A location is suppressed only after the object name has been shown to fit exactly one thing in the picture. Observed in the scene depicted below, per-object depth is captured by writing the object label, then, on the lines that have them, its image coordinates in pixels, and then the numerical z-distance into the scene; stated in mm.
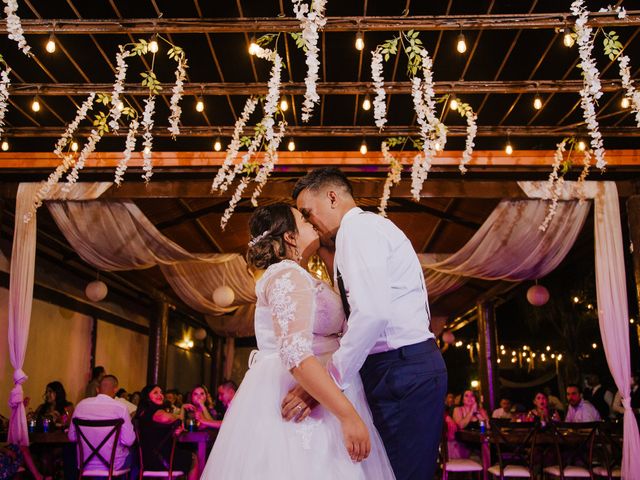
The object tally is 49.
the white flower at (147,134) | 5812
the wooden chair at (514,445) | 6156
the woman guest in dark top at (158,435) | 5871
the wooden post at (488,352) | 12422
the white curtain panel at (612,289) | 5926
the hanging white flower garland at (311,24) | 4152
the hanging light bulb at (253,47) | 4625
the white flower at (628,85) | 4914
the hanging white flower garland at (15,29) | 4349
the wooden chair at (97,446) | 5293
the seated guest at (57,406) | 7809
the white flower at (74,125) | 5712
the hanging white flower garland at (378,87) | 5031
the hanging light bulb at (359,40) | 4508
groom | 1942
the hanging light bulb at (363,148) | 6738
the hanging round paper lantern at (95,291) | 9148
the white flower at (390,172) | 6918
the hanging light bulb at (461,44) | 4543
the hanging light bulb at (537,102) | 5738
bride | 1955
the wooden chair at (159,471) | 5820
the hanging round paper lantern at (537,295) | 8961
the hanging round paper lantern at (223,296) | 8453
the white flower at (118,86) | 4944
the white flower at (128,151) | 6339
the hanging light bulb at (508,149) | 6749
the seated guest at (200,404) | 7814
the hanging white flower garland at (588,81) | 4418
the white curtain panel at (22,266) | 6402
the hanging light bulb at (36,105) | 5684
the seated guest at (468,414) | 7711
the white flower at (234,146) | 5930
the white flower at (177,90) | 5175
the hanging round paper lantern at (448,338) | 15859
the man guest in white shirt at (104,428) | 5527
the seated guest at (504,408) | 9794
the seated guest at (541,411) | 7982
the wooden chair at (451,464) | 6402
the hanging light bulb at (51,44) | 4520
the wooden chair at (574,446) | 5922
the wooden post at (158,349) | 11739
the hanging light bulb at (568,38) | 4484
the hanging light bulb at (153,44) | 4574
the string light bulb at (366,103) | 5602
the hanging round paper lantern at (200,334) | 16906
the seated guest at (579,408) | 8156
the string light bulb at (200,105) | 5652
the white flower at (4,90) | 5112
